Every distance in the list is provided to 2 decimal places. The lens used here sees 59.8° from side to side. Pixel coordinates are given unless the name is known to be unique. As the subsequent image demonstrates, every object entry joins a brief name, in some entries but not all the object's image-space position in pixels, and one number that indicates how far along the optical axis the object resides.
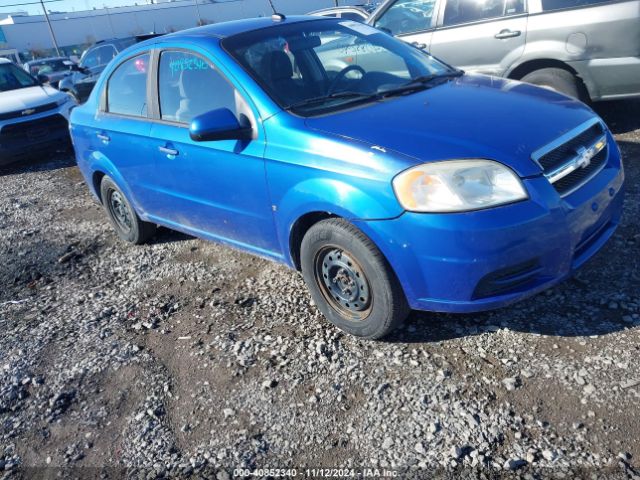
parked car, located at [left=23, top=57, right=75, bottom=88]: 20.02
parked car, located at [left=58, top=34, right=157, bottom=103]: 12.59
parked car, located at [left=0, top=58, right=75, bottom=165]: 8.50
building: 49.69
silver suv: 5.31
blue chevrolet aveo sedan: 2.67
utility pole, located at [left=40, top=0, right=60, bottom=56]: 41.48
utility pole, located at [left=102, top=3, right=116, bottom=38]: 54.09
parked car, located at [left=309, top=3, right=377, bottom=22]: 10.59
